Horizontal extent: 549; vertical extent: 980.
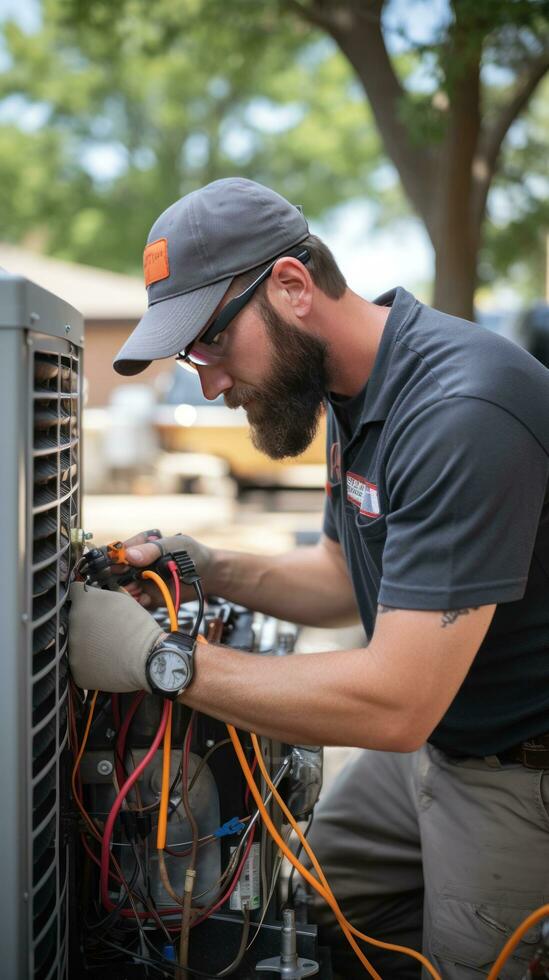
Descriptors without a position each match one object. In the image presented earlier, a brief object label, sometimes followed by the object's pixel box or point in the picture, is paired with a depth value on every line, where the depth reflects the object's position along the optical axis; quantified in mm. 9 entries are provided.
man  1615
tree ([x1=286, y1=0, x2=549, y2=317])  5156
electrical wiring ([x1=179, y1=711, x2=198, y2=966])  1736
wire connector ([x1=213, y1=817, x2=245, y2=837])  1802
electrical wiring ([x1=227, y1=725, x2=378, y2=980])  1754
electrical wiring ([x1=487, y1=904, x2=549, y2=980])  1605
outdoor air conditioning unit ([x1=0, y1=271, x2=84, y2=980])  1355
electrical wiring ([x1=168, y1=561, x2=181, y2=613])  1856
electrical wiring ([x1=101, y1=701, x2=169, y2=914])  1721
